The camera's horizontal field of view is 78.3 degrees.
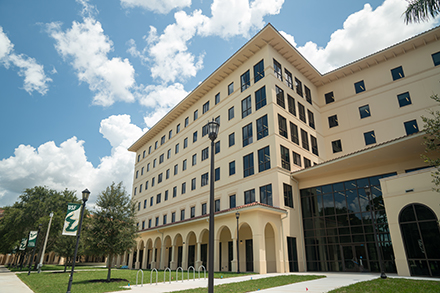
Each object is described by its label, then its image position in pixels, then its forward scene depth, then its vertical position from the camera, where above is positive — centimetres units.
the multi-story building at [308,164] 2059 +748
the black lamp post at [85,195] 1398 +265
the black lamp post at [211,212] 684 +101
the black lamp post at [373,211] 1462 +303
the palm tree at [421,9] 1205 +1033
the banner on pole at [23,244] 3147 +59
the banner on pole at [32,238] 2644 +102
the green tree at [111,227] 1923 +157
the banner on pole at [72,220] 1459 +153
